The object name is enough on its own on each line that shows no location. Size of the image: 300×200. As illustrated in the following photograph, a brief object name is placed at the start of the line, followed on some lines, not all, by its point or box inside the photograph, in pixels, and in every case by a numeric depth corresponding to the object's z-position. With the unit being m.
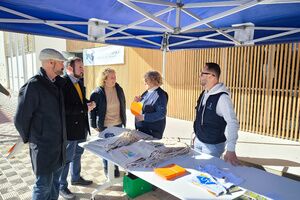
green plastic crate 2.57
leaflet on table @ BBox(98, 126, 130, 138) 2.66
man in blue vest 1.97
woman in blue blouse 2.69
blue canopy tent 2.25
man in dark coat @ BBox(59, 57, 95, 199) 2.58
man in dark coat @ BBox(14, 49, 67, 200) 1.90
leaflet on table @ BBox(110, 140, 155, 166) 2.03
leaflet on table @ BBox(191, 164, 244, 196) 1.52
